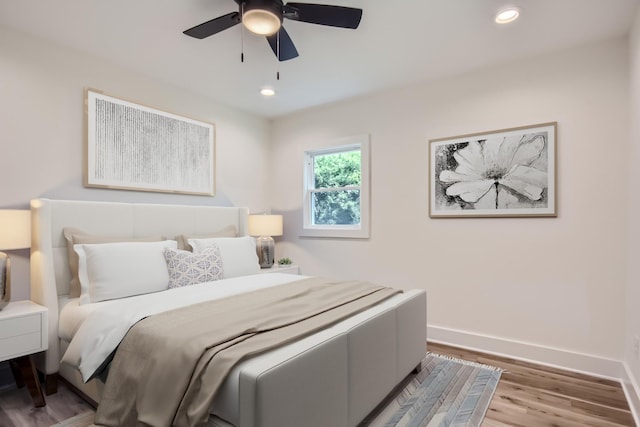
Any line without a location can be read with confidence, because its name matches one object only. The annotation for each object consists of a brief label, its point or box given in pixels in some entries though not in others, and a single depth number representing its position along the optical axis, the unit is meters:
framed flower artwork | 2.82
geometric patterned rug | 1.97
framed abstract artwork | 2.91
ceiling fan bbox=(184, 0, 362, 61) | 1.90
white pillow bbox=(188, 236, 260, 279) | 3.08
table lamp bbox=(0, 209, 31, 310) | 2.13
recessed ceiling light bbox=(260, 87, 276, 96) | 3.57
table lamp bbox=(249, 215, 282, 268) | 3.91
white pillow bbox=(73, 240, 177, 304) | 2.32
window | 3.83
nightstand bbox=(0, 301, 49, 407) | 2.03
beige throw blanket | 1.37
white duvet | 1.81
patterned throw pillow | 2.67
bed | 1.30
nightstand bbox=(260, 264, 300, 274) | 3.77
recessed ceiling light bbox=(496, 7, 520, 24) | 2.21
